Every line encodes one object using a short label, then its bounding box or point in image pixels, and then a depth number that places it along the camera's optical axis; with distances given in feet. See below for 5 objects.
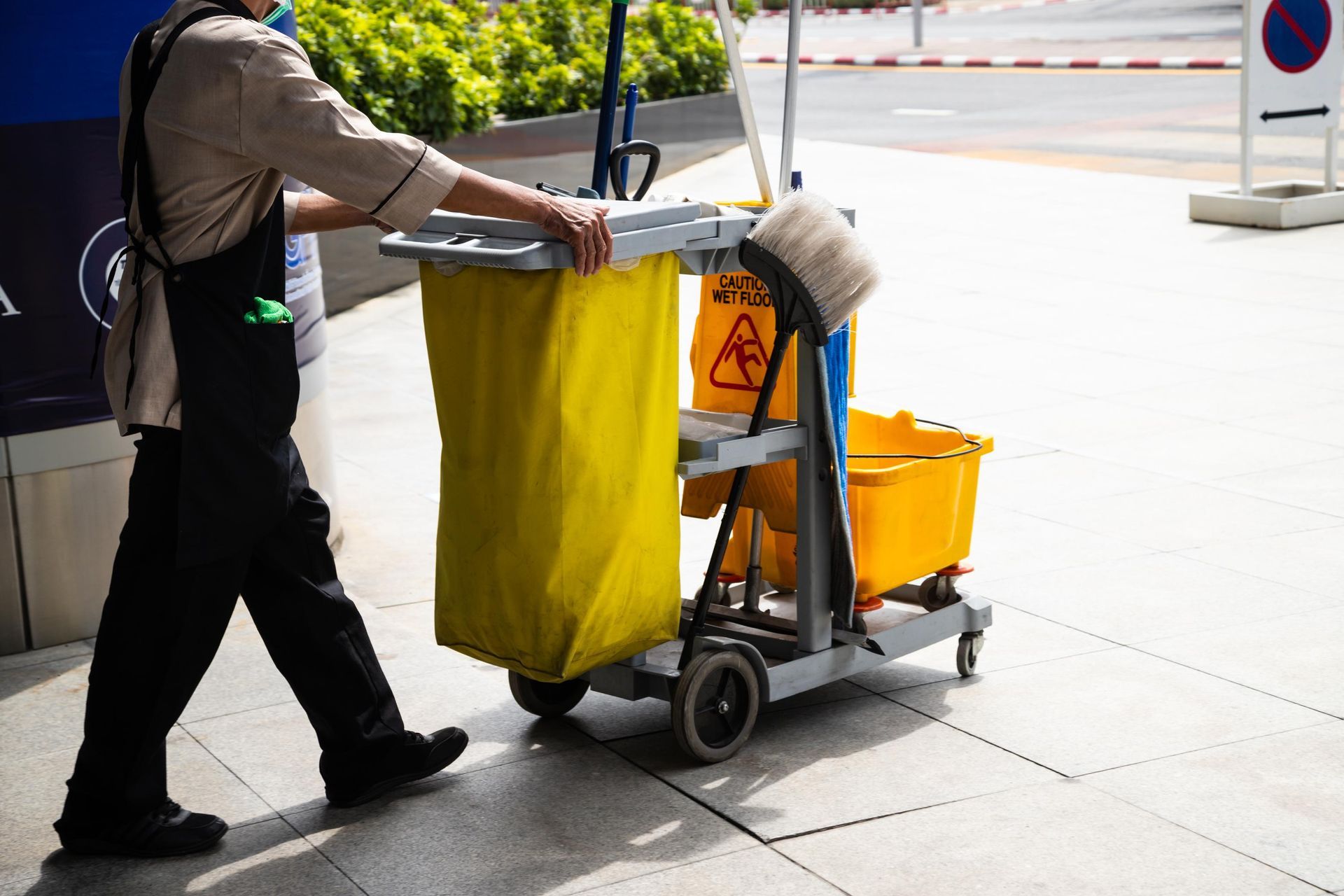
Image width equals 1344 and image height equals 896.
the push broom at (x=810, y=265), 11.58
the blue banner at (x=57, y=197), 14.01
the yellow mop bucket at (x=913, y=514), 12.91
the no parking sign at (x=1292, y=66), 36.58
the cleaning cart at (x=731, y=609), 11.10
